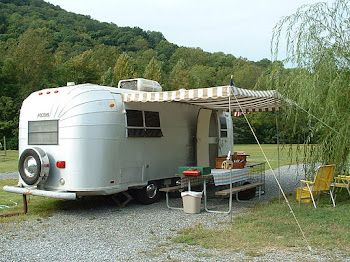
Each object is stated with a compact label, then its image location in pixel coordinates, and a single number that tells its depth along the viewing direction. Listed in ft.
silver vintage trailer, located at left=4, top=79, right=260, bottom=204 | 26.73
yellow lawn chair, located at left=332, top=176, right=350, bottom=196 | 28.32
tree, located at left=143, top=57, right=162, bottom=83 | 137.13
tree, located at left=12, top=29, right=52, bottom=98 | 141.49
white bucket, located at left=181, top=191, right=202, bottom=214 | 27.58
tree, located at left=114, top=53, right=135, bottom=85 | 139.54
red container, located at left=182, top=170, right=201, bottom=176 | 28.63
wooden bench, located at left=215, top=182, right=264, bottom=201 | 27.73
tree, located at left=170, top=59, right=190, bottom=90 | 145.58
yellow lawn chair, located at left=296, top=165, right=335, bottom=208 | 27.12
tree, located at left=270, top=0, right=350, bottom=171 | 26.94
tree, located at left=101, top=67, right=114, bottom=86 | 141.69
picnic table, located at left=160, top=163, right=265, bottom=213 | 28.58
